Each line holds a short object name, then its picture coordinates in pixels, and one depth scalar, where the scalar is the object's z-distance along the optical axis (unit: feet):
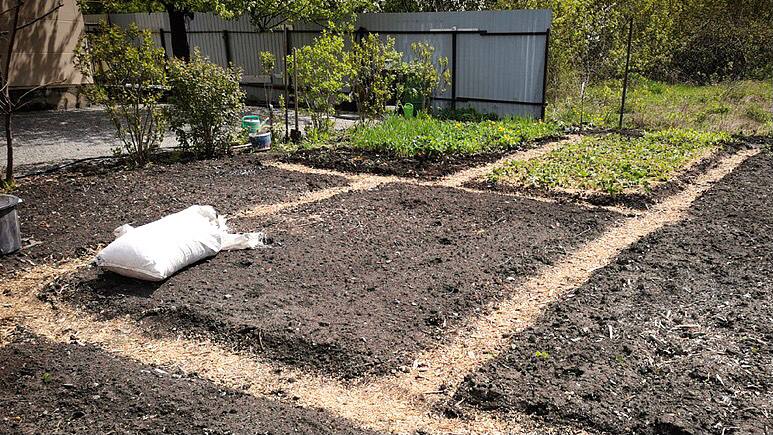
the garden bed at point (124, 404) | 9.91
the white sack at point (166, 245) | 15.39
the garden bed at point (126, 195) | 19.49
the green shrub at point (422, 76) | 40.75
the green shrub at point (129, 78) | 26.91
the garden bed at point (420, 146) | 29.04
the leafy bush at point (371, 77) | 36.35
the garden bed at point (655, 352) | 10.11
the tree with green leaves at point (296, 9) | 44.04
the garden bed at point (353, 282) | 12.94
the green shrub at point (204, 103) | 28.45
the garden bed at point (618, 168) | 24.23
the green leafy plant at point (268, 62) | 33.45
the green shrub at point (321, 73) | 33.30
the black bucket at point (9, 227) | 17.70
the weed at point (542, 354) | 11.86
